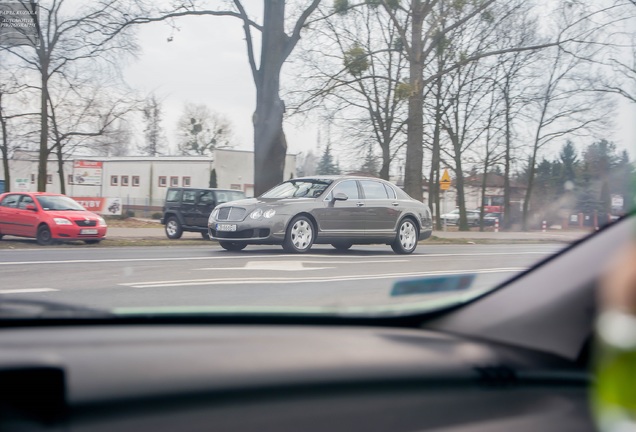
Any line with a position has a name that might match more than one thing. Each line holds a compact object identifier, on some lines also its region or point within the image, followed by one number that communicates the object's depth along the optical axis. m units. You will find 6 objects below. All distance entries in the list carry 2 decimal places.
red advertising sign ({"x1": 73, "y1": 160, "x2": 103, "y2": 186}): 27.24
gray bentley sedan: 11.87
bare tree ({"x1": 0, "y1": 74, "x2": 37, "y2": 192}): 22.17
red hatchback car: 16.14
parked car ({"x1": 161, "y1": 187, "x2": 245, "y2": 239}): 21.08
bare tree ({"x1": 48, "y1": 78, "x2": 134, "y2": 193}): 20.25
